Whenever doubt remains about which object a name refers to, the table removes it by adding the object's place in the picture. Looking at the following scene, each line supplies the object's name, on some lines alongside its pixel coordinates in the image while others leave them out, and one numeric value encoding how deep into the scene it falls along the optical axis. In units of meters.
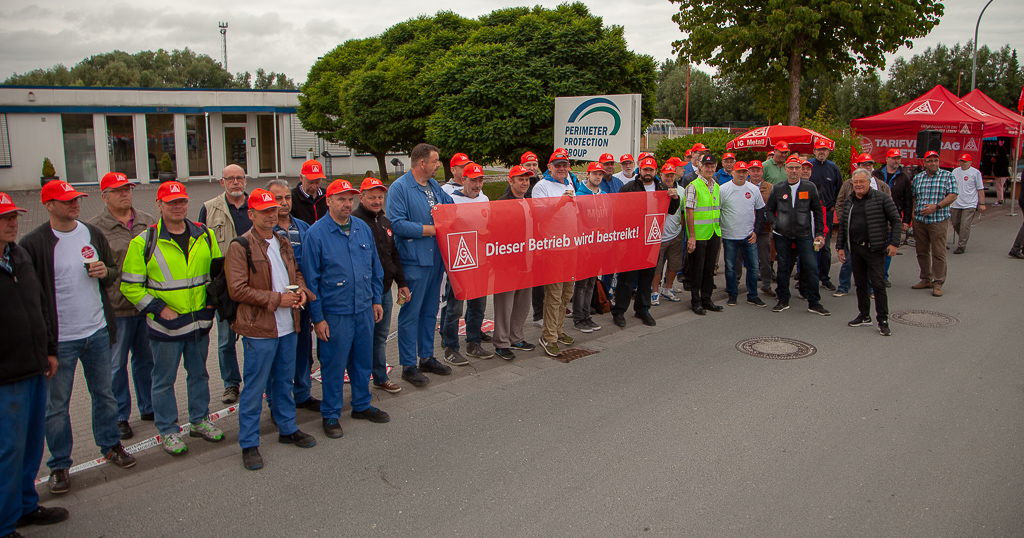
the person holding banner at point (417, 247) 6.35
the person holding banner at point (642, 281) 8.50
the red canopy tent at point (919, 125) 20.20
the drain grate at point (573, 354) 7.28
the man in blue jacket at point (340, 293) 5.17
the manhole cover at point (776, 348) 7.33
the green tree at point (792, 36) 21.38
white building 24.86
